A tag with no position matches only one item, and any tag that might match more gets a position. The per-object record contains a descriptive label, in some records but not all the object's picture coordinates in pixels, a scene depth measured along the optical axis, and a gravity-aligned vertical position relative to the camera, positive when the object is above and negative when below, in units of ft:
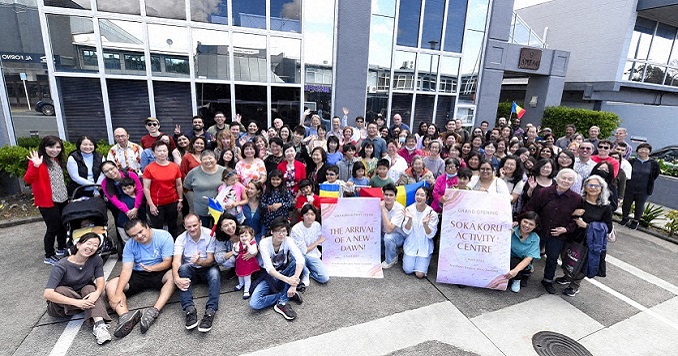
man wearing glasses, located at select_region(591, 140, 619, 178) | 18.93 -2.12
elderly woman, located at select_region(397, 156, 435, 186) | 17.46 -3.51
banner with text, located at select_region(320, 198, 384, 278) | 15.34 -6.26
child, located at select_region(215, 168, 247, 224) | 14.67 -4.27
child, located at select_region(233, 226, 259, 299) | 13.08 -6.37
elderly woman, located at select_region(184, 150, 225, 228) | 15.12 -3.76
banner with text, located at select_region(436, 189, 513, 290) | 13.94 -5.50
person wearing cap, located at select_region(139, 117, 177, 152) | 17.74 -2.00
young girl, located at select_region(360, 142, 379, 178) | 18.46 -2.93
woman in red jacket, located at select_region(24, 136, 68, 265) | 14.05 -3.98
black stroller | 13.73 -5.30
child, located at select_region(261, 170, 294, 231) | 14.90 -4.44
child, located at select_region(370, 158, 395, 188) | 16.62 -3.47
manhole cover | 11.09 -8.02
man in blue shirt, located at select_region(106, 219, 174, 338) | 11.78 -6.72
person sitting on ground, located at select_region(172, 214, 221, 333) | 12.06 -6.58
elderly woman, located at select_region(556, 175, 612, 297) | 13.14 -3.85
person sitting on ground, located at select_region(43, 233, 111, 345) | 10.73 -6.61
